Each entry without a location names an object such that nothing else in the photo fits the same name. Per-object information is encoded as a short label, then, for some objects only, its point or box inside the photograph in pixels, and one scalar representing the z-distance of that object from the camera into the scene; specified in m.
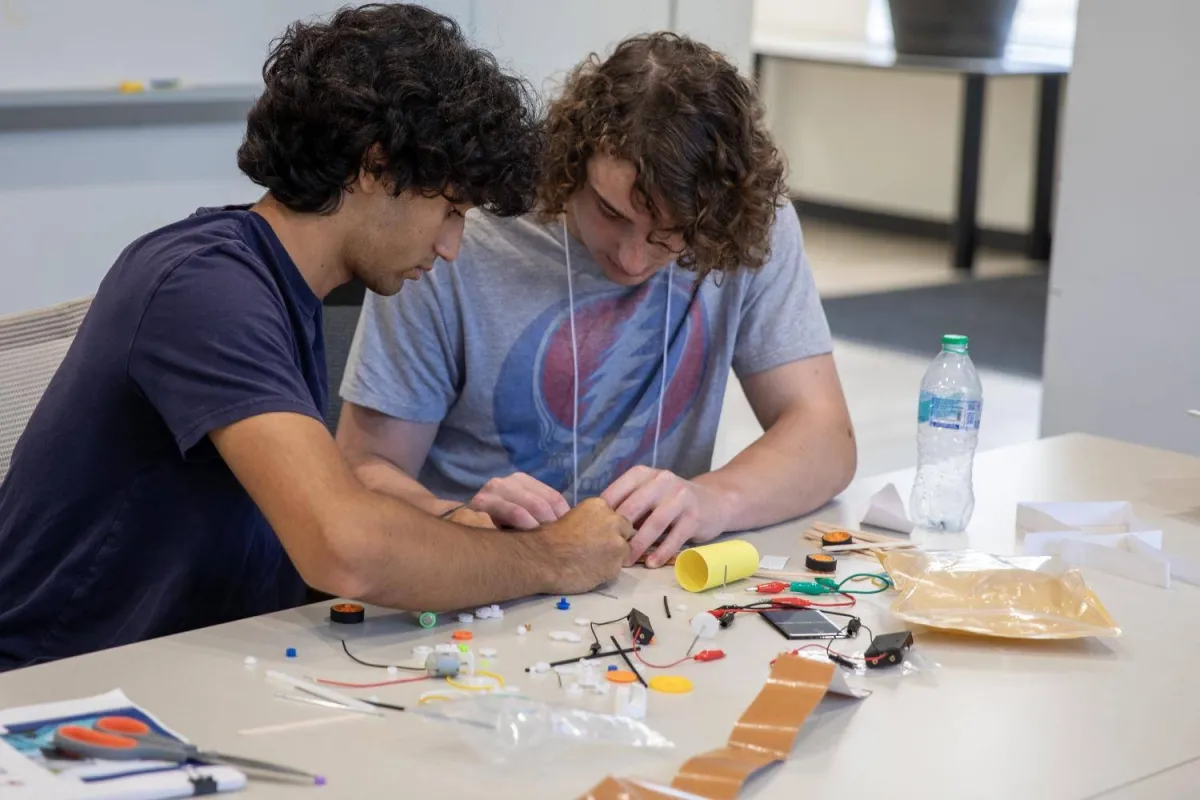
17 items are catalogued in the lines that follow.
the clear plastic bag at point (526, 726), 2.29
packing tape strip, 2.23
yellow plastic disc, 2.39
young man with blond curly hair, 2.81
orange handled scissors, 2.23
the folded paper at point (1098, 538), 2.70
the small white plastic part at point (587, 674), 2.39
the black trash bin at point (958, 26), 8.25
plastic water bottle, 2.85
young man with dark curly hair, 2.46
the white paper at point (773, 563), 2.69
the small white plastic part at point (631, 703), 2.34
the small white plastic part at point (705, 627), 2.51
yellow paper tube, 2.62
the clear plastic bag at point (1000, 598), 2.52
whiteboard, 4.16
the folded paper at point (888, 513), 2.82
